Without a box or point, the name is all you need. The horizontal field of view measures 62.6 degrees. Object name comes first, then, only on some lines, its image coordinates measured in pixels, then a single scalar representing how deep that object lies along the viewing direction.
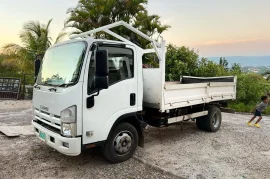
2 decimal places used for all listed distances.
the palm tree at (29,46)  13.82
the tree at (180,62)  11.45
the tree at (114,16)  11.79
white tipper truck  3.40
